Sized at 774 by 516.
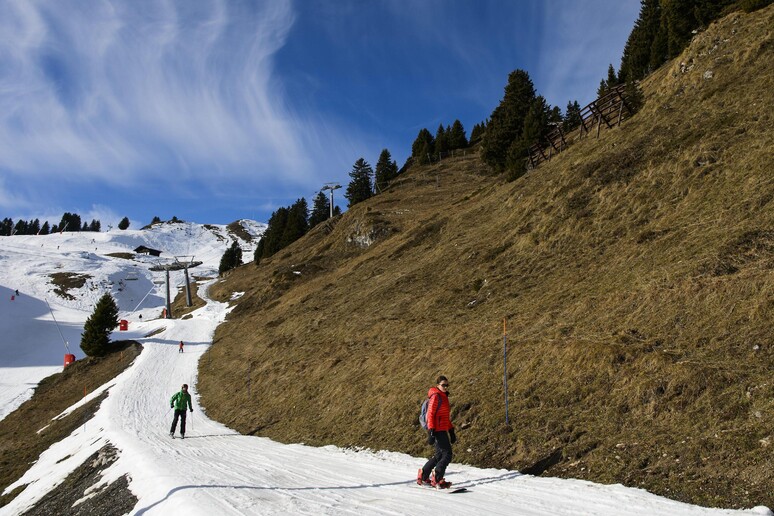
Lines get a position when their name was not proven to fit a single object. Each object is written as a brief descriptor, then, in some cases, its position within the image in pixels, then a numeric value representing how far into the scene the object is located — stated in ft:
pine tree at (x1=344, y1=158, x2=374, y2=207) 321.93
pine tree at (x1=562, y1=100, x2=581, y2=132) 186.66
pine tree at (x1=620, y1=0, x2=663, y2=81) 213.21
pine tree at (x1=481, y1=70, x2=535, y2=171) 190.29
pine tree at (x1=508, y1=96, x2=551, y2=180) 157.38
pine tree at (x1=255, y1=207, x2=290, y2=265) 347.77
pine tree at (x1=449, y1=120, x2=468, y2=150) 362.94
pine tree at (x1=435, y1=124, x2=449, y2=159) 358.86
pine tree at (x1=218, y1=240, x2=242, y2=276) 409.98
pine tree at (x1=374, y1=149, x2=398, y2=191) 334.24
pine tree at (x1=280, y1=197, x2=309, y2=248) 330.13
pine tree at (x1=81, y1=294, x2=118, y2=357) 144.46
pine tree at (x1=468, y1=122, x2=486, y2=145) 378.77
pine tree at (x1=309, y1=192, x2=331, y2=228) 362.94
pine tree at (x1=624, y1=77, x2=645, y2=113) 108.78
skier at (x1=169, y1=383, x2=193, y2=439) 63.52
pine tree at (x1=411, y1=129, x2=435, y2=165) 363.44
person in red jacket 30.14
